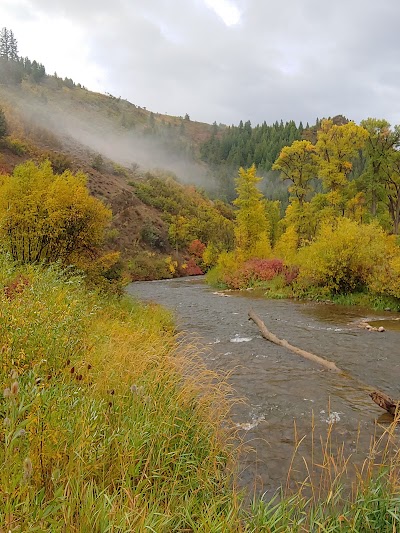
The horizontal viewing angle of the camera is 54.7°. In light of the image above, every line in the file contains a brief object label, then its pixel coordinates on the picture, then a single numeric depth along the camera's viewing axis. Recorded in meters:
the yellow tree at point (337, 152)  29.38
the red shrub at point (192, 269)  57.38
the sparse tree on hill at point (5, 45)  124.81
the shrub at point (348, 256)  21.45
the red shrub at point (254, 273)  32.18
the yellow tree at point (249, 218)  37.81
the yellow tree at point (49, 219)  13.27
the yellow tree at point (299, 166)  33.10
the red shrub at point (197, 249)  62.09
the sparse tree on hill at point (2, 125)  55.93
